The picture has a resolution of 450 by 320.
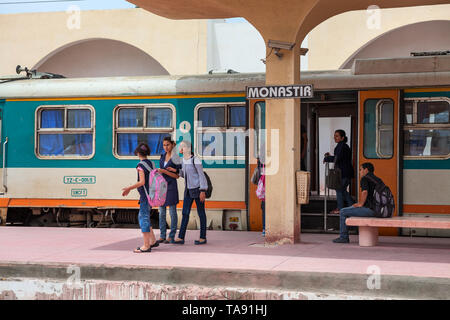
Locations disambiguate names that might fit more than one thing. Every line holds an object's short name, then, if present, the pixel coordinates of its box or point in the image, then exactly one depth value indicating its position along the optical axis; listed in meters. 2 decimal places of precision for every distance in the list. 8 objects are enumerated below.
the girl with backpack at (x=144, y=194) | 10.59
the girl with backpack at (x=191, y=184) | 11.66
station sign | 11.28
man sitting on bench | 11.45
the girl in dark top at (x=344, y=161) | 12.72
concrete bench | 10.83
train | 12.67
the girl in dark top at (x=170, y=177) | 11.53
